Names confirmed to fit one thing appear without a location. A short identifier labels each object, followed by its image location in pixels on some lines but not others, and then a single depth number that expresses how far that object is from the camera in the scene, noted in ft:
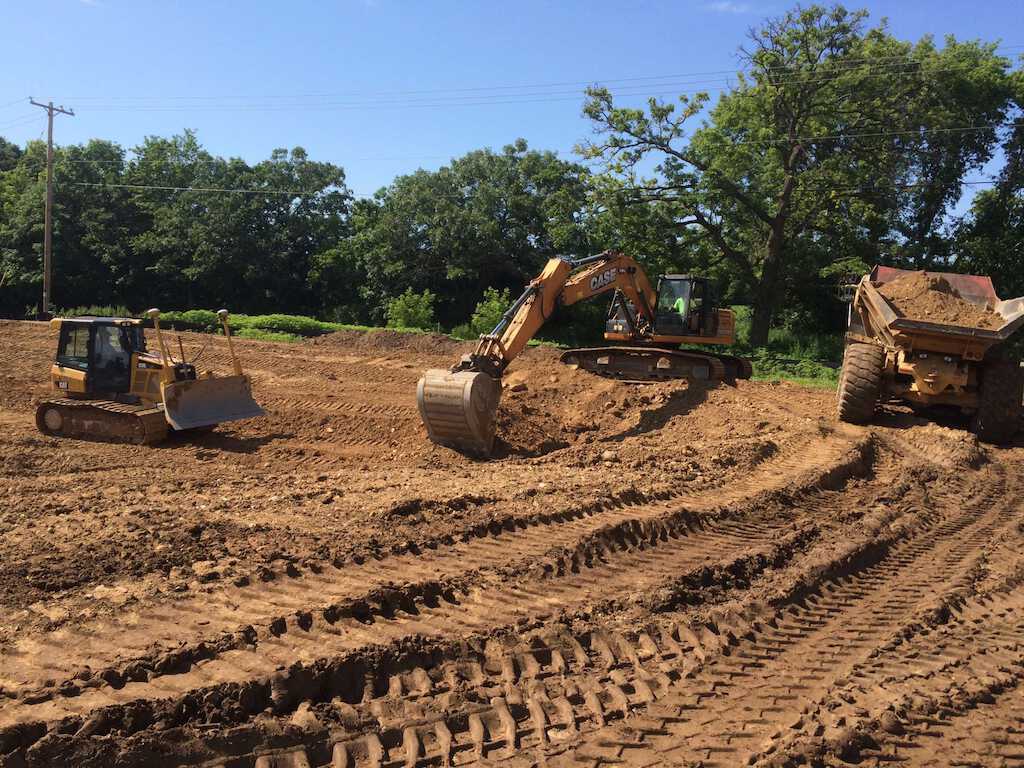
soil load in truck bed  38.73
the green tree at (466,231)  110.93
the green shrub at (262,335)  82.99
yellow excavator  33.65
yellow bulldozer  35.53
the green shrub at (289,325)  87.56
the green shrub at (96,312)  103.86
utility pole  102.84
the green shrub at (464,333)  93.54
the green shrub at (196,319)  94.51
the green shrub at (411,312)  100.17
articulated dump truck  38.27
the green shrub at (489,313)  93.91
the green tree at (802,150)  80.38
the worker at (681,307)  52.80
